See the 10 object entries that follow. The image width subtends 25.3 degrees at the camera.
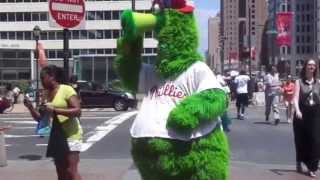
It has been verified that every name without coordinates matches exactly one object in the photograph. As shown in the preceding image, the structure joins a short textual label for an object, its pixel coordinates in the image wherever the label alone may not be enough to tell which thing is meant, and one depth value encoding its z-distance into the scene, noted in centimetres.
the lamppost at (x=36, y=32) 3341
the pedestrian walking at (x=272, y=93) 2020
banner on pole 3484
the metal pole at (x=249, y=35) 4792
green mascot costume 466
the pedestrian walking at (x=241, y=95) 2264
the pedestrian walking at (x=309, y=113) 1022
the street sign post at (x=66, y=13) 938
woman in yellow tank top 716
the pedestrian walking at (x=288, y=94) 2018
